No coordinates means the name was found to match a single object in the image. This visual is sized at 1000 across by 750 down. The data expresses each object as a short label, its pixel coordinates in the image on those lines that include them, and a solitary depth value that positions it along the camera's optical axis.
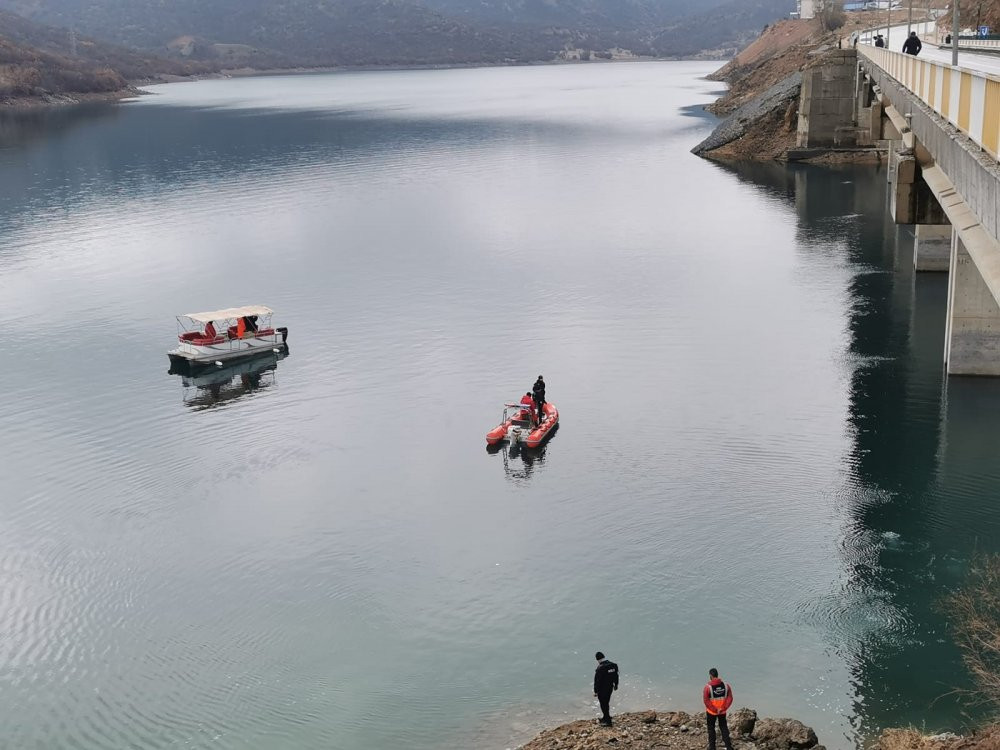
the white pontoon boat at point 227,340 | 54.31
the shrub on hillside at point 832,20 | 194.12
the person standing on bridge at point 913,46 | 57.39
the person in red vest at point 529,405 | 43.09
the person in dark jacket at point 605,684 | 24.64
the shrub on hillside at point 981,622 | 24.47
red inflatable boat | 42.00
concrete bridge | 21.02
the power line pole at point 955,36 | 30.70
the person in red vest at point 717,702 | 23.00
